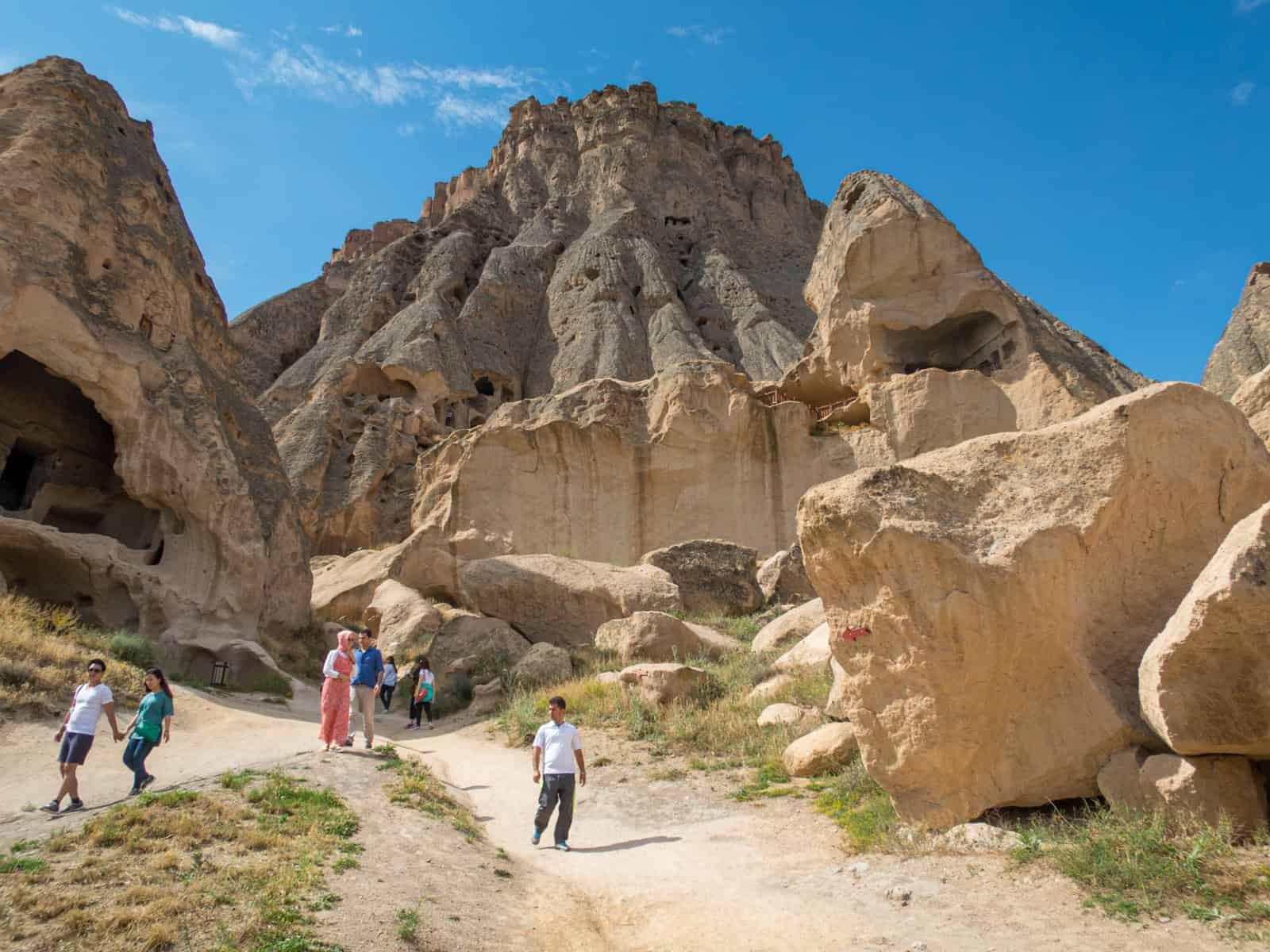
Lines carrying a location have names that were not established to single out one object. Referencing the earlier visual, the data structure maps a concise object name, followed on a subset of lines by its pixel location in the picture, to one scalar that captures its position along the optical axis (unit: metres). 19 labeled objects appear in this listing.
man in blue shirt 8.86
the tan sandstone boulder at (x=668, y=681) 9.32
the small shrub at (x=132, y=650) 11.52
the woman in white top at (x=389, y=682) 12.76
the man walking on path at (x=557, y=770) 6.05
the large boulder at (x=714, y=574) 16.12
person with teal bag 11.49
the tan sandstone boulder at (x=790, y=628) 11.80
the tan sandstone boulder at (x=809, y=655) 9.59
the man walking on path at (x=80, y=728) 6.14
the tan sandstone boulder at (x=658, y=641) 11.98
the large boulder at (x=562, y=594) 15.38
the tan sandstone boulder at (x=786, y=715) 8.09
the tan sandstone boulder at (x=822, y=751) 6.74
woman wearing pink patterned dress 8.35
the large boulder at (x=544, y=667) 11.73
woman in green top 6.73
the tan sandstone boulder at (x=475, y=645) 13.44
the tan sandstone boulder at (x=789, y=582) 16.72
